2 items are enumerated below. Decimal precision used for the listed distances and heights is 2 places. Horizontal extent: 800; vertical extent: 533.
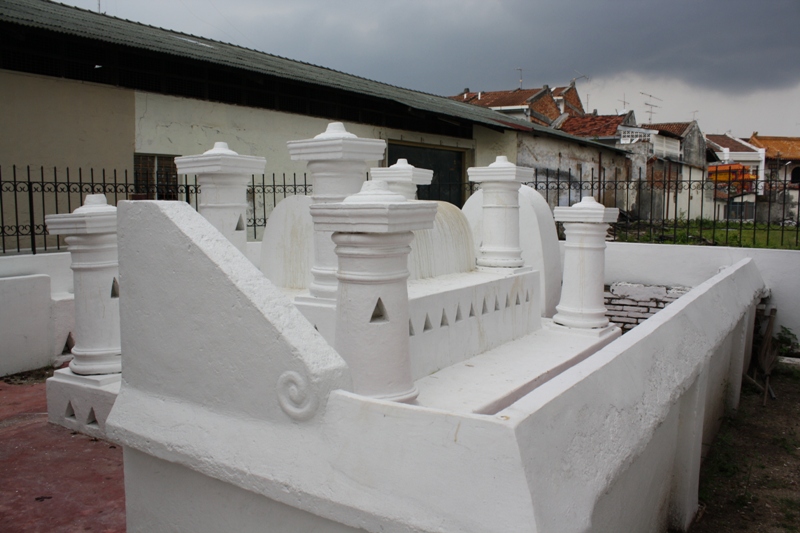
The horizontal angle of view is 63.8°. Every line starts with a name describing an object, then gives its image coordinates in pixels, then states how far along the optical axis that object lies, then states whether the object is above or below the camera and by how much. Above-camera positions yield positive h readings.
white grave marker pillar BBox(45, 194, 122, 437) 4.55 -0.73
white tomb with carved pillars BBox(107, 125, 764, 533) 1.94 -0.70
